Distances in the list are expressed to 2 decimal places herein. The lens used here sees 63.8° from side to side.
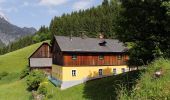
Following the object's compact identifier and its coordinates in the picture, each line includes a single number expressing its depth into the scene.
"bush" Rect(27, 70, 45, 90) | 23.40
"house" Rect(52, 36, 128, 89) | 24.39
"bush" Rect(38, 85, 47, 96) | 21.00
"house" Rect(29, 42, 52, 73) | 34.12
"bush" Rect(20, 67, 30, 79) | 33.42
